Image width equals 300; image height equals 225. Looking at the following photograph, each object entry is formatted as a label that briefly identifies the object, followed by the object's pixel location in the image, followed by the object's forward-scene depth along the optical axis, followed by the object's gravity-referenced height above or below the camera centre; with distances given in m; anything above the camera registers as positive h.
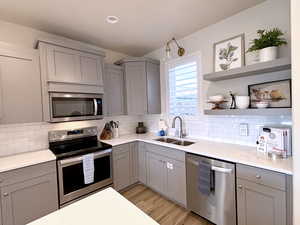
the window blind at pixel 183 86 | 2.49 +0.39
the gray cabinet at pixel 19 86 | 1.65 +0.31
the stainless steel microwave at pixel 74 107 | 1.98 +0.06
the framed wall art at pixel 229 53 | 1.93 +0.73
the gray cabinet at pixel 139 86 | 2.82 +0.45
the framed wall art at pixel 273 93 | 1.58 +0.14
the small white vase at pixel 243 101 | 1.77 +0.06
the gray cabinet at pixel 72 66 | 1.93 +0.64
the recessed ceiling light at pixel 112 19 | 1.93 +1.20
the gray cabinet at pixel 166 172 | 2.03 -0.95
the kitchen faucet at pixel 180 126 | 2.61 -0.33
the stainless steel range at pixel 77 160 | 1.88 -0.66
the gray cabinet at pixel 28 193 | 1.51 -0.89
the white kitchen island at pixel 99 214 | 0.73 -0.54
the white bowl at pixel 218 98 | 1.98 +0.12
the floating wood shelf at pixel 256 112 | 1.43 -0.07
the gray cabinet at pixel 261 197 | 1.26 -0.83
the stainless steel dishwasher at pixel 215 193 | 1.57 -0.98
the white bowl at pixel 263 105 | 1.63 +0.01
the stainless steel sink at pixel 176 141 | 2.36 -0.56
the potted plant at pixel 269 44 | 1.52 +0.63
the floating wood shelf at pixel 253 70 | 1.42 +0.39
